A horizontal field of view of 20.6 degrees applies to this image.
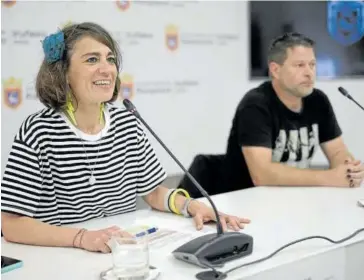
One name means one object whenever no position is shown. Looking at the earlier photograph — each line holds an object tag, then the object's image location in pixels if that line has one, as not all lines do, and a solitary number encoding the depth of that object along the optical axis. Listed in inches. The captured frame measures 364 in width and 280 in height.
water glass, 87.8
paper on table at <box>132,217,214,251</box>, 97.3
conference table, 90.8
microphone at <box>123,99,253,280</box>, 90.8
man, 123.3
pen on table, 98.7
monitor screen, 175.8
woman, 100.3
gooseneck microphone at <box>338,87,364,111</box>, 119.3
